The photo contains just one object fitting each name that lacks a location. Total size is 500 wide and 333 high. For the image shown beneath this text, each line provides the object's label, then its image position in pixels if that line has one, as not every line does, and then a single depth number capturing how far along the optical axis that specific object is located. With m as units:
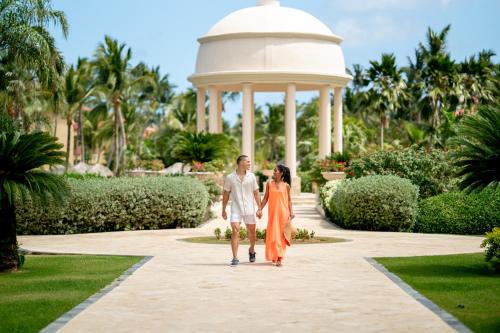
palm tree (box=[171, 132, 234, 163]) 38.84
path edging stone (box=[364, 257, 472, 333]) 9.64
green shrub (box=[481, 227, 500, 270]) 14.69
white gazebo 43.34
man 15.70
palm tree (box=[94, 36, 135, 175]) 66.94
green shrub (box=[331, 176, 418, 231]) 25.17
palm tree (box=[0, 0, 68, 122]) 31.36
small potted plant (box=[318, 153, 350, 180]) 35.91
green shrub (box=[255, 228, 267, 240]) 21.41
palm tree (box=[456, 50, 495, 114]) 65.12
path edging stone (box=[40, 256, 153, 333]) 9.68
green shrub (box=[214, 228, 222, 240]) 21.72
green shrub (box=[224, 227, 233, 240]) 21.62
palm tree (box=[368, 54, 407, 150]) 66.88
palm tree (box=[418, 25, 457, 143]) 64.62
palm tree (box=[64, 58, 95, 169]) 69.44
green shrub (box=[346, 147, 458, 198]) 28.91
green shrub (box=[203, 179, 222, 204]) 34.69
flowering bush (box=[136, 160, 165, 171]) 40.44
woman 15.59
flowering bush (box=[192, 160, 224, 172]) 37.72
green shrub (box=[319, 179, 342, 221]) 28.35
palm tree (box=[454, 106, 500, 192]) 14.32
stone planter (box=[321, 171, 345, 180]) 35.69
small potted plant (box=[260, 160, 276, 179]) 46.69
